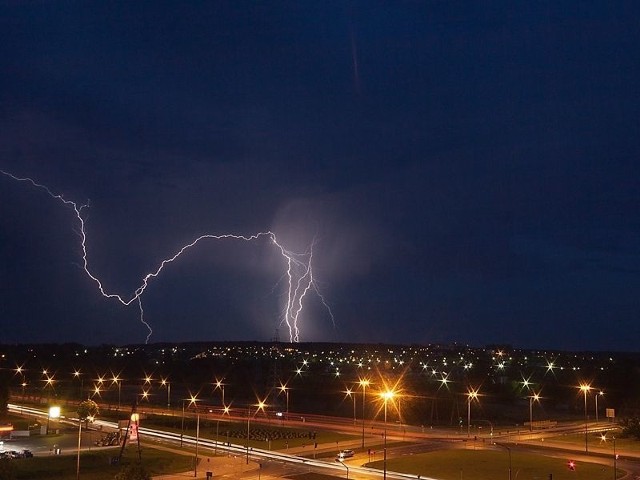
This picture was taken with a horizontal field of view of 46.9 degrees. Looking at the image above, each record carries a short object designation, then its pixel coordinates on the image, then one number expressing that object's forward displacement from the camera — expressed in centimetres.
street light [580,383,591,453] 6425
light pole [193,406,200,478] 5053
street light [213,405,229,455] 9472
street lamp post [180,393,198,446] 7086
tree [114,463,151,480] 3900
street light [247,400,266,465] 10391
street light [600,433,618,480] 6969
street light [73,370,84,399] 13756
